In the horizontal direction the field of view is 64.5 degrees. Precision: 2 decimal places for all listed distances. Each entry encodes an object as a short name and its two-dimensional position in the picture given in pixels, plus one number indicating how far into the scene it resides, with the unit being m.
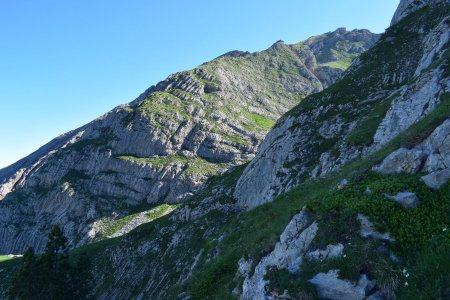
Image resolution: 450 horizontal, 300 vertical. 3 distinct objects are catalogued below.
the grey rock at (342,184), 20.61
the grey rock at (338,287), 13.44
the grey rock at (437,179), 16.53
